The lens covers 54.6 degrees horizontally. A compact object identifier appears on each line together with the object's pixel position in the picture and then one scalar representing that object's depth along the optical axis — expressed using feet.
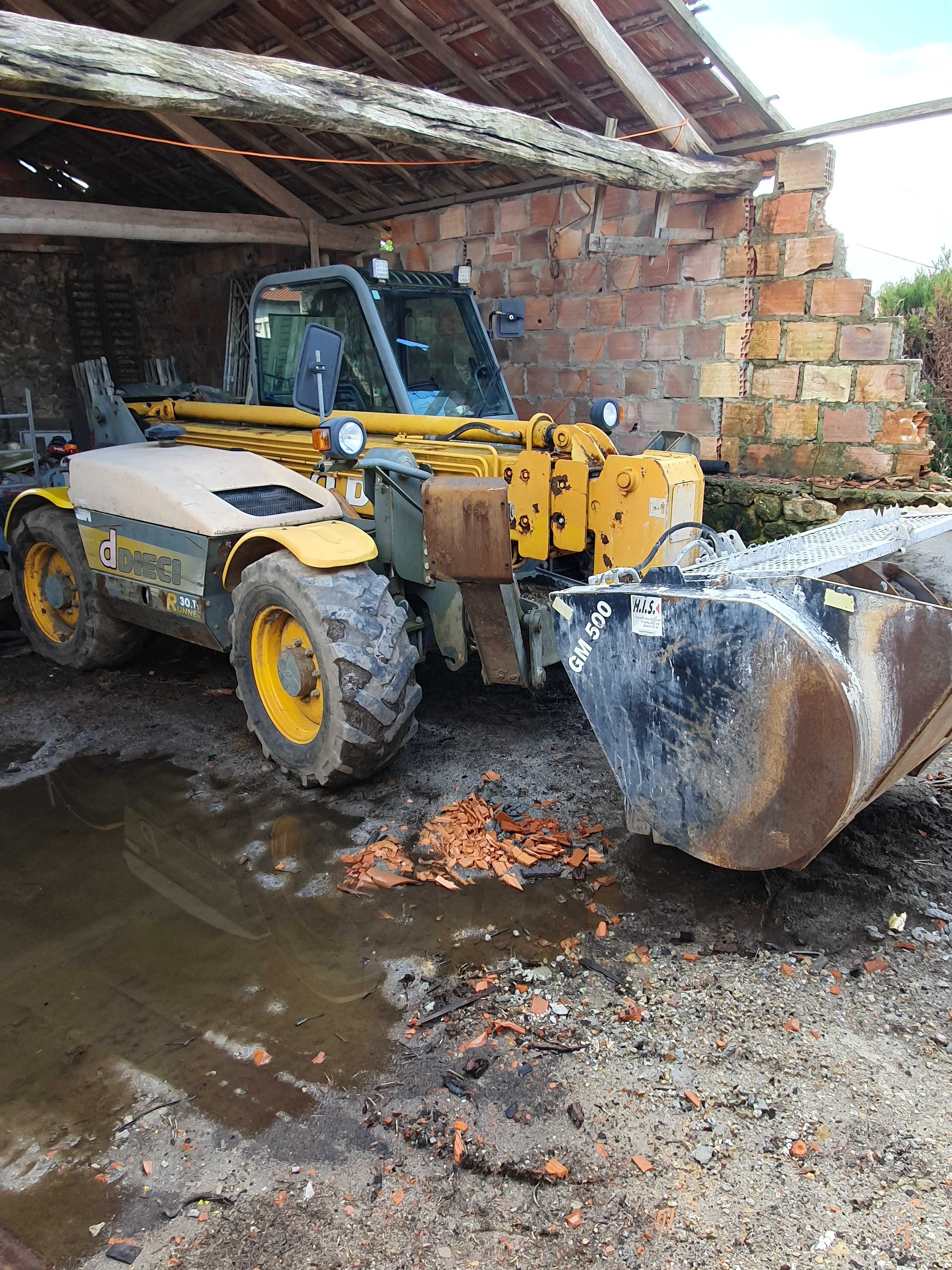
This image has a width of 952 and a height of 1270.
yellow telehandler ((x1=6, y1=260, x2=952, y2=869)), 9.62
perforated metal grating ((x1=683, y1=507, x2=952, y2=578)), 10.41
